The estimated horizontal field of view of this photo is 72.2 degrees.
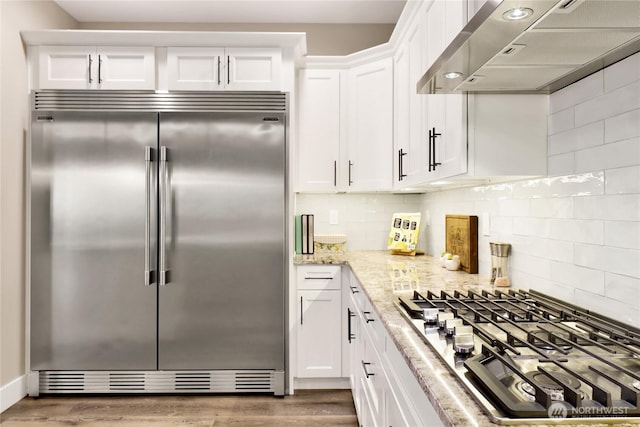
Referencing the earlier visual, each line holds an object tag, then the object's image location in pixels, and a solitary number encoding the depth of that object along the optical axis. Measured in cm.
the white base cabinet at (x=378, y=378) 106
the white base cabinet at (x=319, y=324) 302
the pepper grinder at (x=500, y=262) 206
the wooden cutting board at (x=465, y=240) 245
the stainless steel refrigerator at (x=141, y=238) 292
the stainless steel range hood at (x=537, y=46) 96
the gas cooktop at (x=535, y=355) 73
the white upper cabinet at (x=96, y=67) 296
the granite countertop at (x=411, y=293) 77
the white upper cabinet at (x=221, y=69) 298
